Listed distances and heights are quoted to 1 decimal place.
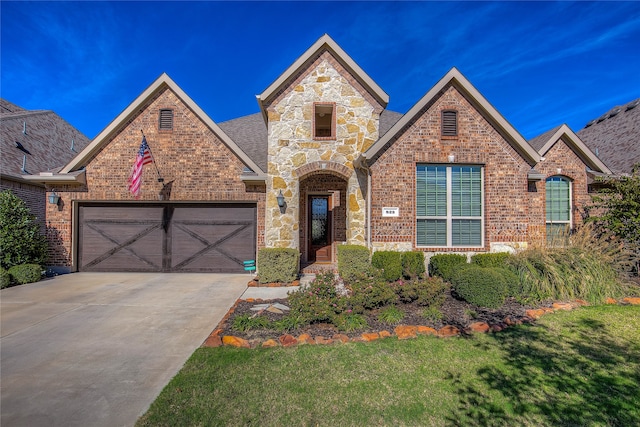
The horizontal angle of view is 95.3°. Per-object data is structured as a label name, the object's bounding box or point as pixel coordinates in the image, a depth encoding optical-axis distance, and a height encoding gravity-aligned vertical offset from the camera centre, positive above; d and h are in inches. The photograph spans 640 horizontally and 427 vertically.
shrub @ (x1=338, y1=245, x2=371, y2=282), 321.4 -47.2
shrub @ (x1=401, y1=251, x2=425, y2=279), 312.7 -49.7
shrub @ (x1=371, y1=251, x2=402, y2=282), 306.0 -48.4
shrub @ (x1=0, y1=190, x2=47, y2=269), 325.1 -20.0
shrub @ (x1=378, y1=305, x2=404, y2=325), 197.4 -67.7
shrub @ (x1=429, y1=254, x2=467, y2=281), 301.6 -47.3
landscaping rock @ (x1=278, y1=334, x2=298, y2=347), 166.2 -71.0
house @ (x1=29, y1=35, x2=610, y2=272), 336.5 +50.9
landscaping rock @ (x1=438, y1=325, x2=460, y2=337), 181.3 -70.9
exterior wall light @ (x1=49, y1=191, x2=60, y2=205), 384.8 +23.2
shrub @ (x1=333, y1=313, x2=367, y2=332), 186.4 -68.0
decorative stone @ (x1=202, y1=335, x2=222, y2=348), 166.4 -72.0
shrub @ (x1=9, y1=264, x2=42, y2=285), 320.8 -63.1
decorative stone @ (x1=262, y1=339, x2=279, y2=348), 164.7 -71.8
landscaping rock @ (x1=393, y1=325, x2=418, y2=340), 178.2 -70.6
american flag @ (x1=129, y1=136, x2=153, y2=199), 360.2 +64.2
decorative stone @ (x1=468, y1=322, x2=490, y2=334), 187.5 -70.6
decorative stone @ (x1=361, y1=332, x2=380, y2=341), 174.6 -71.6
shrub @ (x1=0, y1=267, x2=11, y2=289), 304.9 -65.6
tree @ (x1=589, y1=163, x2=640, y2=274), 309.7 +7.5
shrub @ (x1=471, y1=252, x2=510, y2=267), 293.3 -41.8
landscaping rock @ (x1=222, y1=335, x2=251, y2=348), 166.1 -71.4
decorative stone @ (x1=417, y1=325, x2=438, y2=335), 183.3 -71.3
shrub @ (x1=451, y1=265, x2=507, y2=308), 229.5 -55.4
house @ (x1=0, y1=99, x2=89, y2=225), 412.0 +122.1
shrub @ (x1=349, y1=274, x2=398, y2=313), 210.2 -57.3
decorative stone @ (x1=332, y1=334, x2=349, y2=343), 171.5 -71.3
